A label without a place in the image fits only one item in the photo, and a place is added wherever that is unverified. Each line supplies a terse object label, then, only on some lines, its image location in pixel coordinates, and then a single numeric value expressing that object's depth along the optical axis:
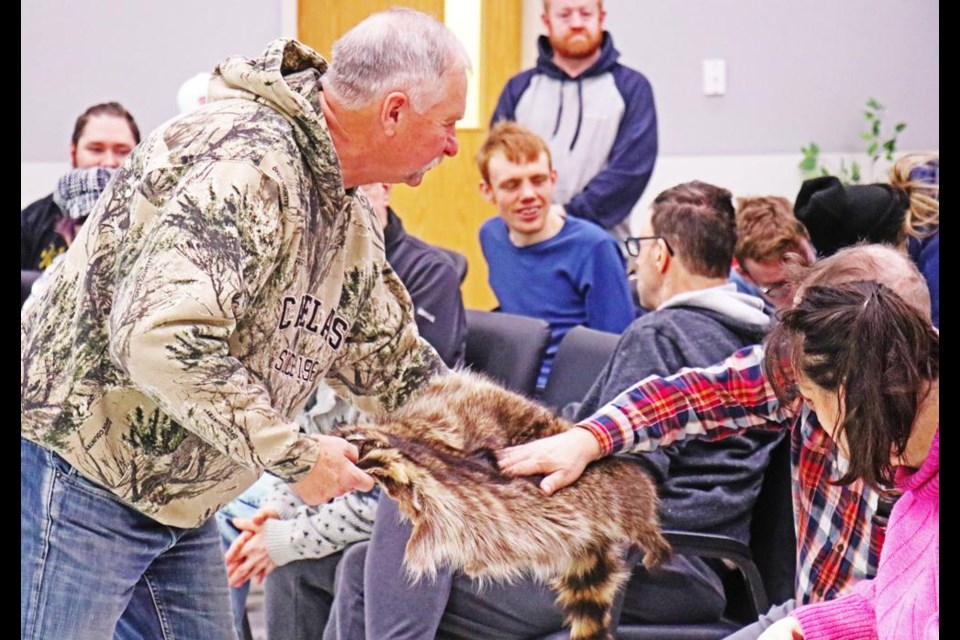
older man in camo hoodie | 3.44
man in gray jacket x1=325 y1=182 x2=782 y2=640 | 4.66
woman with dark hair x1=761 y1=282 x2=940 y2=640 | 3.42
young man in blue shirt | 5.61
